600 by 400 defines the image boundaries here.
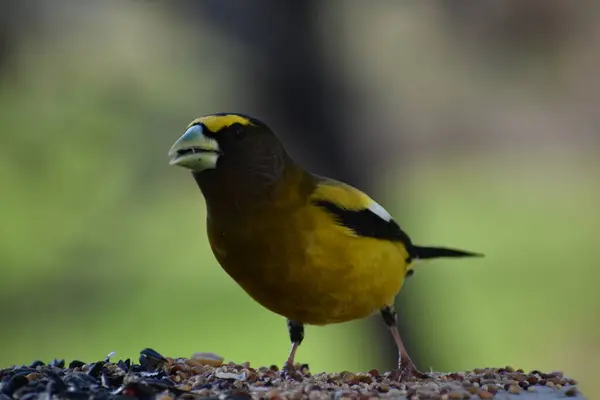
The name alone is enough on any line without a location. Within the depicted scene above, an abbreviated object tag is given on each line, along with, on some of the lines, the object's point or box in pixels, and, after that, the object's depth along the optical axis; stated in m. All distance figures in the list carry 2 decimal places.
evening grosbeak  5.74
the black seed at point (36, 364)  5.72
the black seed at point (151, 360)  5.75
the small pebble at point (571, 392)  5.30
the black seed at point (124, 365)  5.66
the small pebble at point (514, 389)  5.33
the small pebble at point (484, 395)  4.99
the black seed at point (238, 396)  4.71
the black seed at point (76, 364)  5.83
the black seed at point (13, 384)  4.99
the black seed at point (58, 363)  5.99
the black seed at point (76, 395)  4.59
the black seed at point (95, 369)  5.40
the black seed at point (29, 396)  4.68
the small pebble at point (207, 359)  6.26
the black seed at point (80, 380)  4.94
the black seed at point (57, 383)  4.74
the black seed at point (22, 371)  5.34
